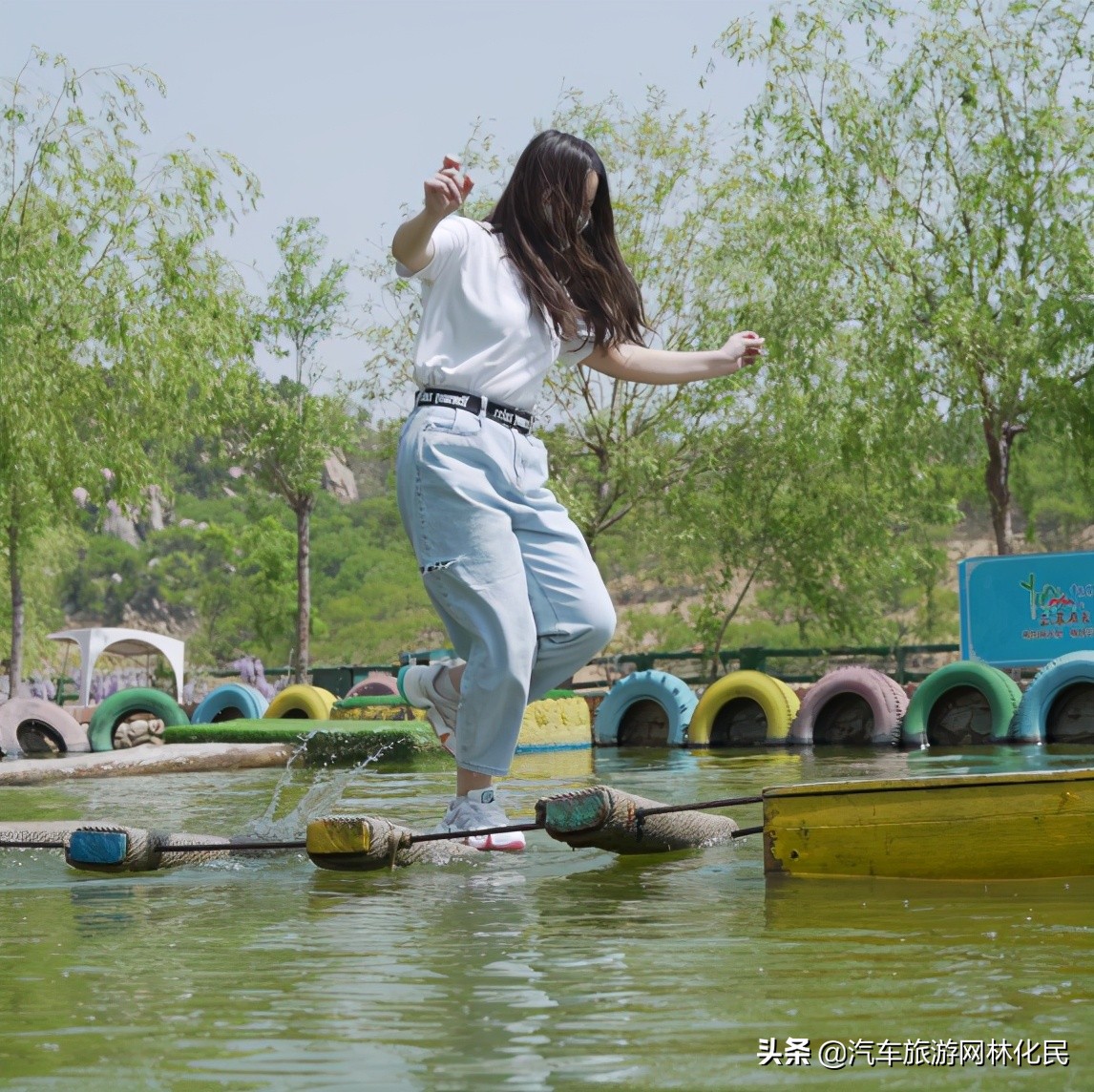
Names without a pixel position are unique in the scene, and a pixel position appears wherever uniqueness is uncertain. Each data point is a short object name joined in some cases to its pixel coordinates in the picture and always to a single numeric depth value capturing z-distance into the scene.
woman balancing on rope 3.92
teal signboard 14.55
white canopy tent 24.08
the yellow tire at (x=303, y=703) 13.45
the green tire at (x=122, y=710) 13.93
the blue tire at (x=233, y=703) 14.29
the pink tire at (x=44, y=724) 13.49
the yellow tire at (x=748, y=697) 11.41
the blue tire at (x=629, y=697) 12.45
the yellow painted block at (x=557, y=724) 12.26
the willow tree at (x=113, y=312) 17.23
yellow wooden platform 3.25
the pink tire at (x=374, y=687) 15.87
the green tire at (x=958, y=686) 10.37
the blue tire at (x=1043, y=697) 10.05
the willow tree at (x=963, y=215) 18.03
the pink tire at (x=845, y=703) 10.69
